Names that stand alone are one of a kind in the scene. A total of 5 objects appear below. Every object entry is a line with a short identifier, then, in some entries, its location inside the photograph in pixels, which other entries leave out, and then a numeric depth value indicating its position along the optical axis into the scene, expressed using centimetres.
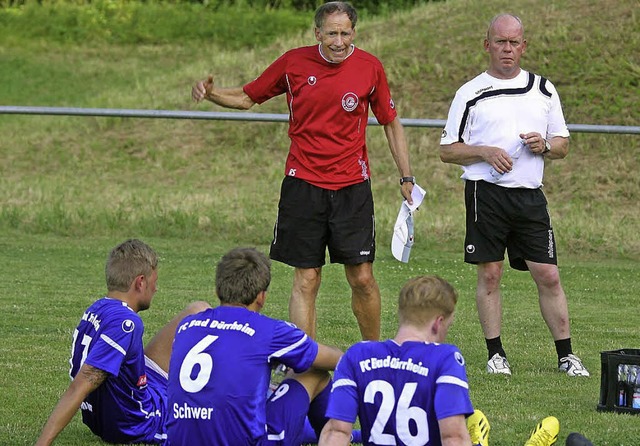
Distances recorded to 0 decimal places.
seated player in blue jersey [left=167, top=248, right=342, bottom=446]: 1036
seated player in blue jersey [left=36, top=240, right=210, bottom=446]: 1150
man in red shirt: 1561
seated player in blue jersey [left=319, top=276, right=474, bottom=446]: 920
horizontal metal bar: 2508
